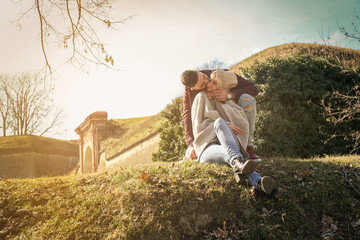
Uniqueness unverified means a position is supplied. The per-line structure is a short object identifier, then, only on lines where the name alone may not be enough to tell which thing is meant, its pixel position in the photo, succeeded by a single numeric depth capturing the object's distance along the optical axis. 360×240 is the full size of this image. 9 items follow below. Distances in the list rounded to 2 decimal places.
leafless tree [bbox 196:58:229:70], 22.33
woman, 3.53
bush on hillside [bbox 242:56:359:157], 7.04
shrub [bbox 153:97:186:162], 8.50
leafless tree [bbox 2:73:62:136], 26.56
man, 3.92
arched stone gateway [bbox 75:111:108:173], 18.19
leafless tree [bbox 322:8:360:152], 8.27
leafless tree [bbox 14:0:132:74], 4.69
